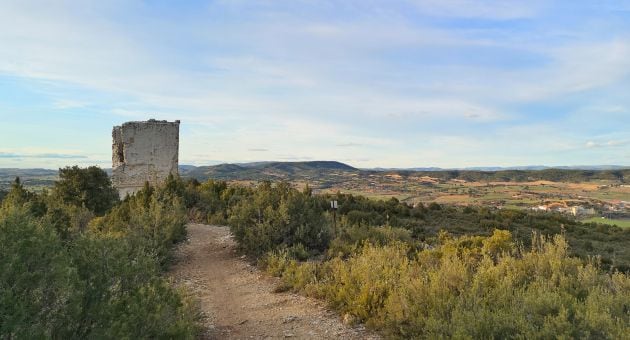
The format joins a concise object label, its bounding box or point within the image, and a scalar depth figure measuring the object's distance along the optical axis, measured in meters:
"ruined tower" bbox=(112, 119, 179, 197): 21.17
